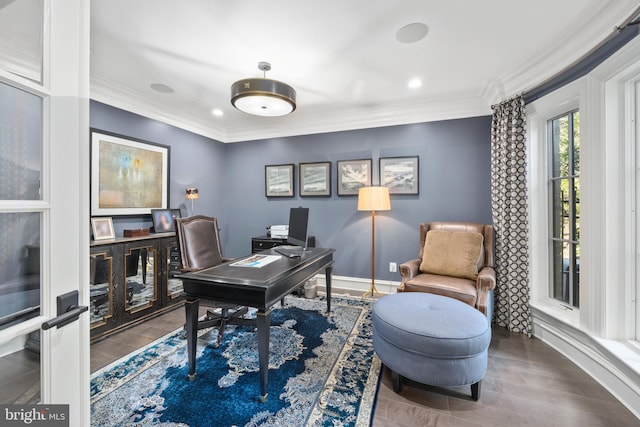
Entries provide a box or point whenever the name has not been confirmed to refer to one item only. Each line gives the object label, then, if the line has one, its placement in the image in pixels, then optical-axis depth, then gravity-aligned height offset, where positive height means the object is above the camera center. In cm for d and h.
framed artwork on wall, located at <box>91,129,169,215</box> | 282 +48
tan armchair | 235 -55
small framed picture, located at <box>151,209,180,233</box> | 328 -6
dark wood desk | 163 -50
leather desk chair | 237 -35
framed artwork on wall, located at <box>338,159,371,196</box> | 381 +58
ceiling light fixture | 206 +99
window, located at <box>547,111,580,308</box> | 240 +6
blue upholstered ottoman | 163 -84
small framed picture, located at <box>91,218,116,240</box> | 265 -14
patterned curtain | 265 -9
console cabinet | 245 -69
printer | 391 -25
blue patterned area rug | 155 -119
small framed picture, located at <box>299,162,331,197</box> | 402 +56
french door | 71 +5
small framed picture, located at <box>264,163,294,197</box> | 424 +57
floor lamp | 338 +19
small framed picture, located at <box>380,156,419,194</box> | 357 +57
